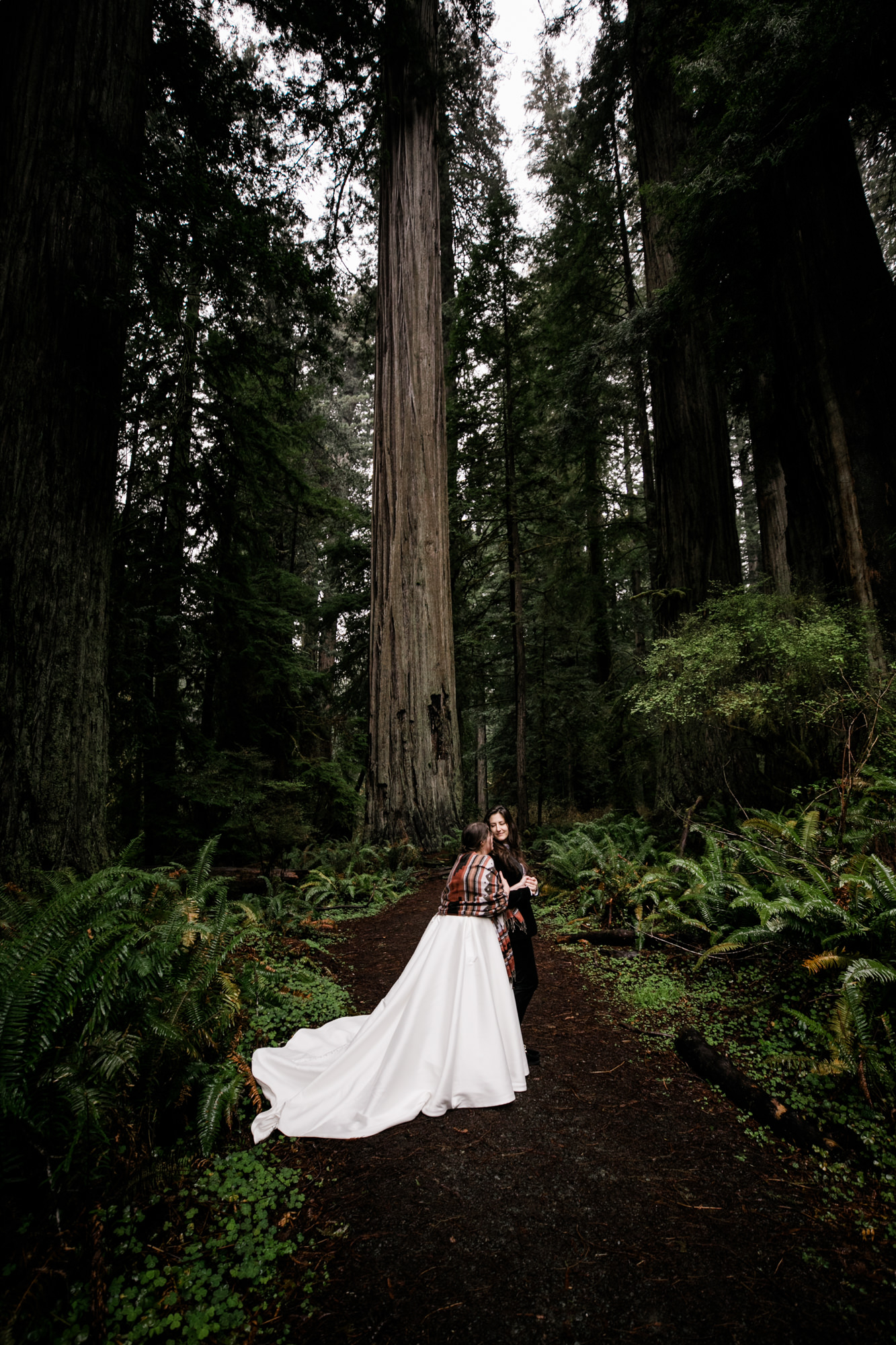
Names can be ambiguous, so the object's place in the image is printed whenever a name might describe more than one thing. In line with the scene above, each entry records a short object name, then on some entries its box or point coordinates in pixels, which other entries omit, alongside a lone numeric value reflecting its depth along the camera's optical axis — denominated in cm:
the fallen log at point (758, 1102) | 268
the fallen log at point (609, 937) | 529
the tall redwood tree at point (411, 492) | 866
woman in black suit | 381
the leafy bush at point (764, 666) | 462
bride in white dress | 309
